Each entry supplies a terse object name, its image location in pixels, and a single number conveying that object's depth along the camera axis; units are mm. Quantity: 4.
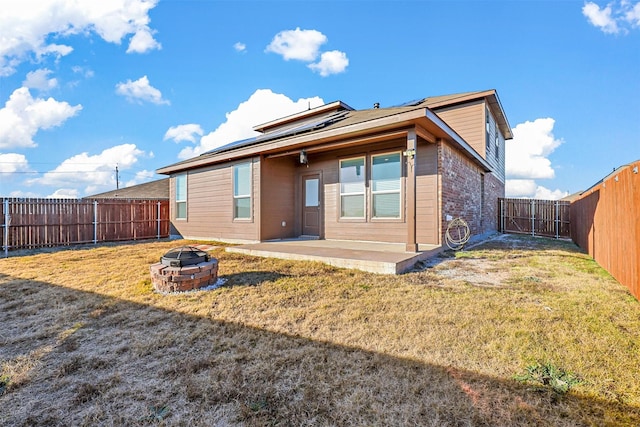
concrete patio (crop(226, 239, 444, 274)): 4910
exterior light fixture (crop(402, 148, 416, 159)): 5715
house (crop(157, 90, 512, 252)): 6684
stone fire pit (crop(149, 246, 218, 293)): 3762
